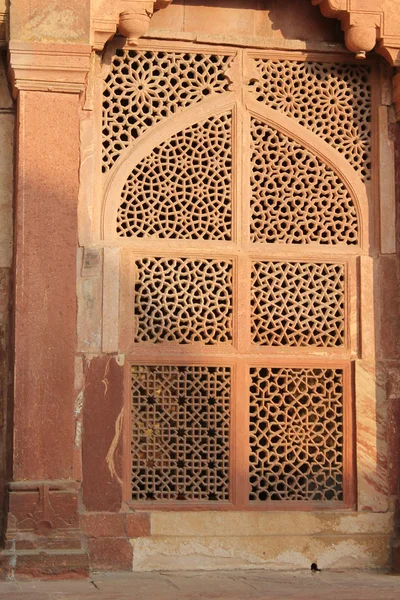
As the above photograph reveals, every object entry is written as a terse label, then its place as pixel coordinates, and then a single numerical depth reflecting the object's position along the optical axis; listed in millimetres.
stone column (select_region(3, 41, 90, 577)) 7086
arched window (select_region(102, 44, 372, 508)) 7793
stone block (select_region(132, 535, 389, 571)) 7570
